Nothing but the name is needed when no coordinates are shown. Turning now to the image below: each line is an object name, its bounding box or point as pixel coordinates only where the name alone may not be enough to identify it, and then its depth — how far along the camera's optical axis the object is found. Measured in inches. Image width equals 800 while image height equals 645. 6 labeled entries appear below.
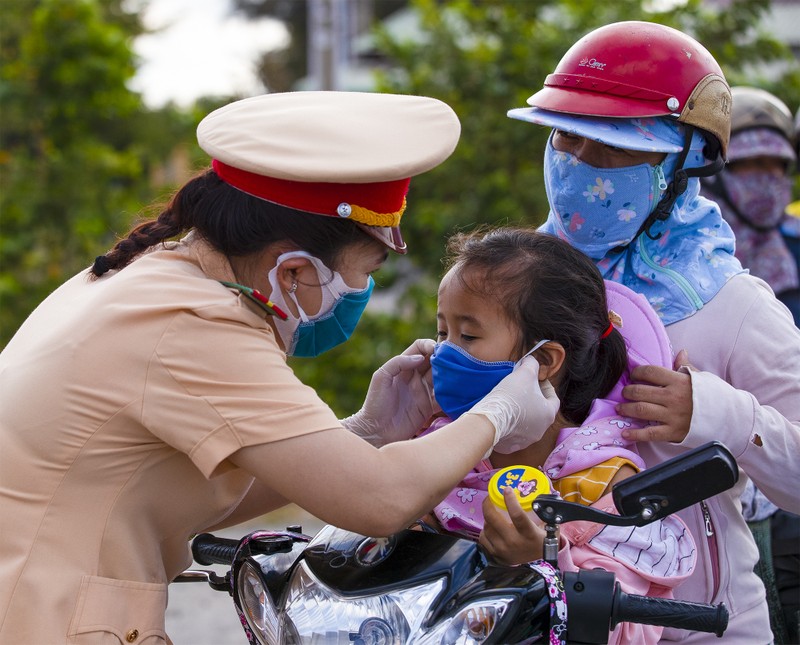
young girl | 93.8
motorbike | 72.1
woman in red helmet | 93.1
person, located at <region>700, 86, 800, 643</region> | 184.4
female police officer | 77.9
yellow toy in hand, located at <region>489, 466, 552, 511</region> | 82.6
